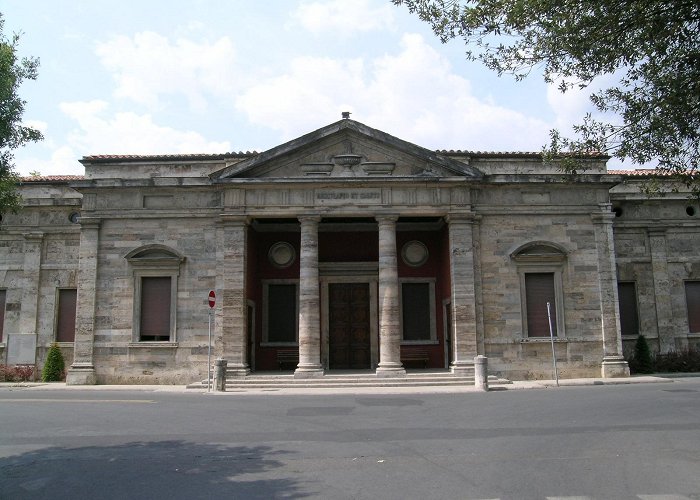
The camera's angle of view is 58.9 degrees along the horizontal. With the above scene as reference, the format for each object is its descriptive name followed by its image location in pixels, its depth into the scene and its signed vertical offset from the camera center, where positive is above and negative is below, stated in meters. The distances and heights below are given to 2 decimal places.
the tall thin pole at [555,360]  19.52 -0.99
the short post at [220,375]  19.19 -1.23
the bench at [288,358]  23.62 -0.90
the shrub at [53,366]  22.34 -1.00
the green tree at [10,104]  10.24 +3.94
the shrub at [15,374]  22.91 -1.28
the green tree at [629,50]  8.06 +3.87
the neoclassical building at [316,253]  21.19 +2.81
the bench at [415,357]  23.64 -0.94
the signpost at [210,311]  19.06 +0.77
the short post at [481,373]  18.44 -1.25
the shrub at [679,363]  23.02 -1.30
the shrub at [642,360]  22.73 -1.16
